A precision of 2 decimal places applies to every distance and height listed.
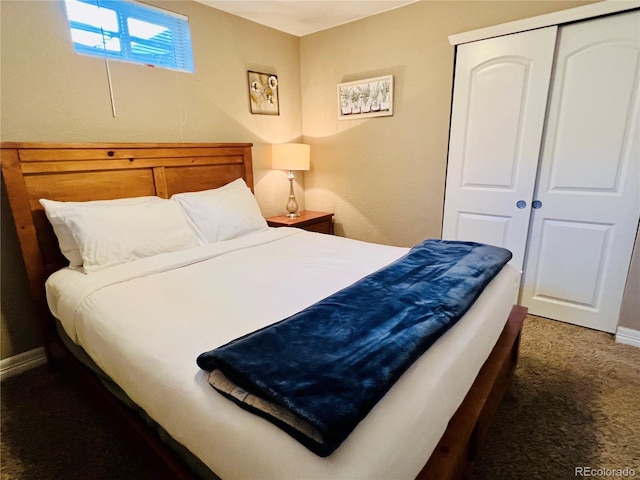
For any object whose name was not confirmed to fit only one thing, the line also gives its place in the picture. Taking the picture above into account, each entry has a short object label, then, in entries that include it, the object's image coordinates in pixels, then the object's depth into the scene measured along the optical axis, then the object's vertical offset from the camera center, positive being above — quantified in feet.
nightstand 10.37 -1.90
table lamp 10.52 +0.09
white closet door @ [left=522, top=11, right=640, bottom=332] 6.89 -0.47
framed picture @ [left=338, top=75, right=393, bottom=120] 9.93 +1.79
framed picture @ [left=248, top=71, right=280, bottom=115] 10.25 +2.01
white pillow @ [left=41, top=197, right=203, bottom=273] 6.03 -1.26
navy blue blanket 2.63 -1.83
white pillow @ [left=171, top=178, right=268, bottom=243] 7.77 -1.22
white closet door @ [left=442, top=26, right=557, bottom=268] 7.71 +0.52
